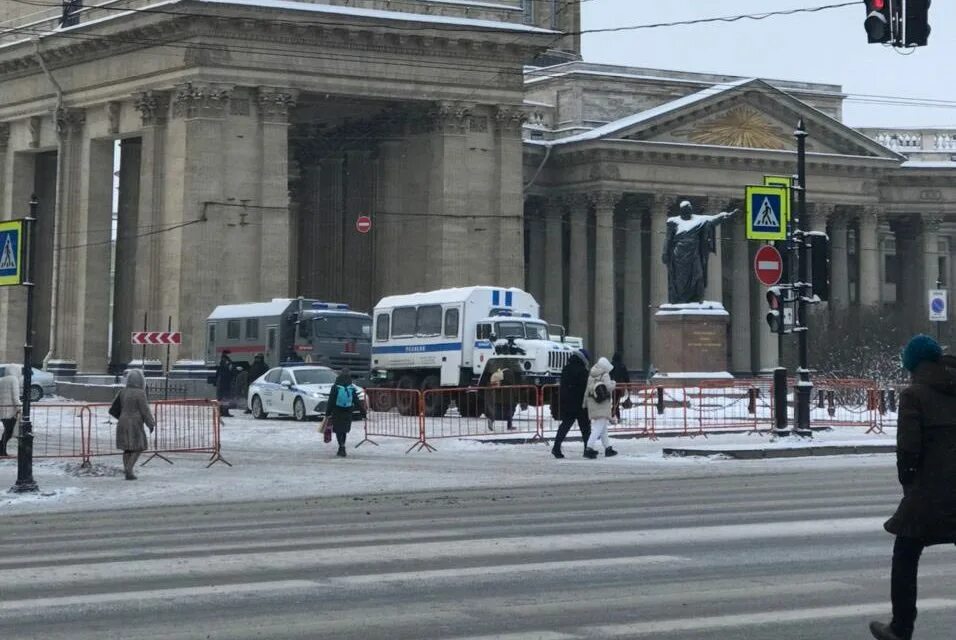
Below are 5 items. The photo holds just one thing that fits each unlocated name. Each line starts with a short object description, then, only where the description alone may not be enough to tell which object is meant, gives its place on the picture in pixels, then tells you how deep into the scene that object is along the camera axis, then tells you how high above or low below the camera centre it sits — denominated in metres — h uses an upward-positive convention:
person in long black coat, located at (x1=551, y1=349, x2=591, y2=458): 31.33 +0.44
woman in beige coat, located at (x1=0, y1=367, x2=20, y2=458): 32.25 +0.23
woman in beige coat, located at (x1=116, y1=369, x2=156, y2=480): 27.42 +0.00
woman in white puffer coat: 31.09 +0.33
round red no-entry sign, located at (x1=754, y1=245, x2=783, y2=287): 33.44 +2.97
